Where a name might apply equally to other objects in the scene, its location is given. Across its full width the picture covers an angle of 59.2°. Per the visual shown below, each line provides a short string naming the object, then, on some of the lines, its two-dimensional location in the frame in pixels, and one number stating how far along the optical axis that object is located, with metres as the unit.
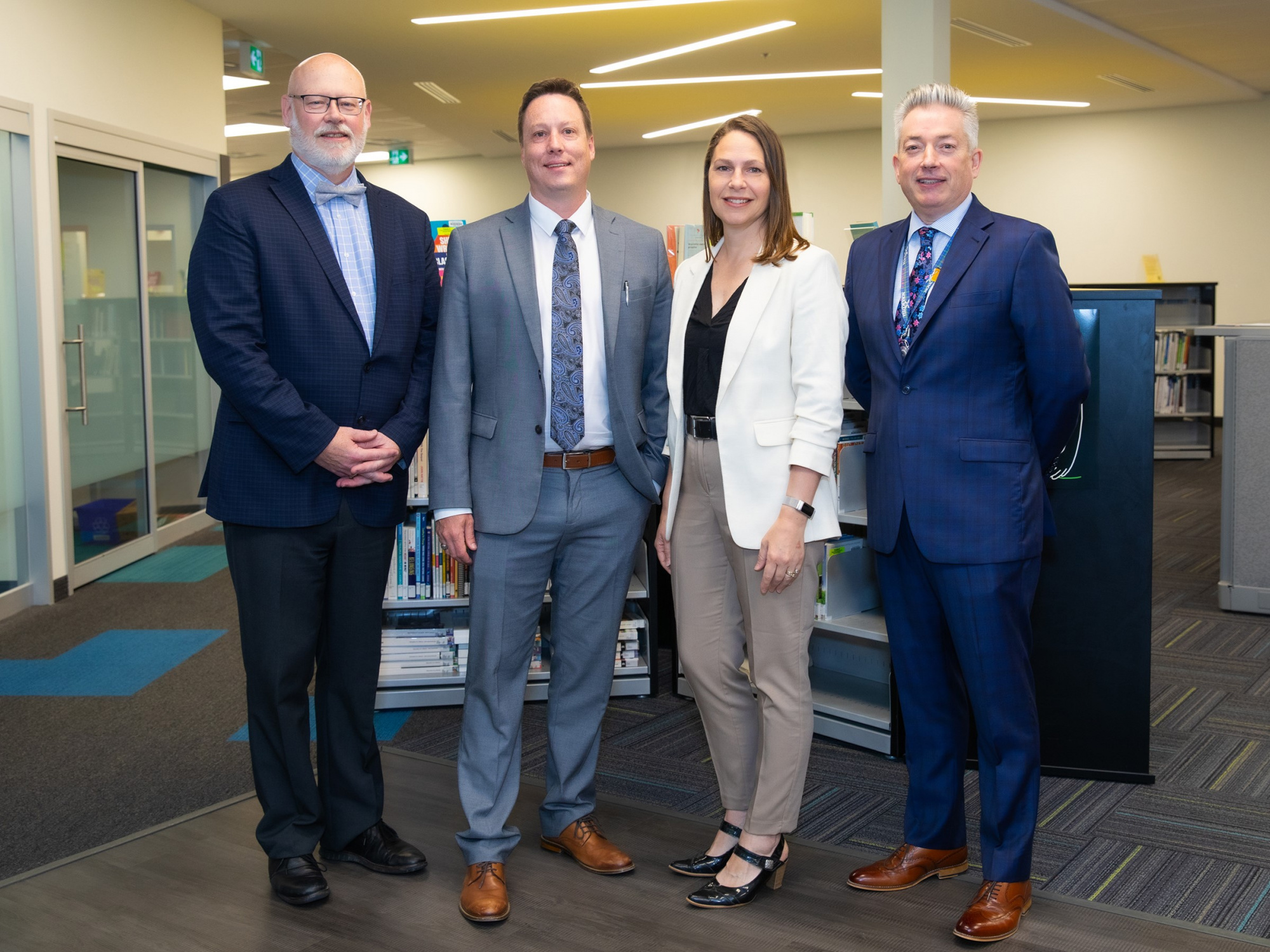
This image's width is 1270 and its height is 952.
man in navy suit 2.21
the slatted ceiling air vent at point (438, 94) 10.36
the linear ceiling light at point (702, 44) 8.05
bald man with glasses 2.33
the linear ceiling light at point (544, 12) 7.27
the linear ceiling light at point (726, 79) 9.95
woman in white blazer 2.27
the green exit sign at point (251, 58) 8.27
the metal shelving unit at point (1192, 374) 10.36
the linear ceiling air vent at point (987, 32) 8.00
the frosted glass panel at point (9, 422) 5.29
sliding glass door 5.89
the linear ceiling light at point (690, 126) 12.68
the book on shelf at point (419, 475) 3.82
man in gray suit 2.37
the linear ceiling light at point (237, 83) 9.66
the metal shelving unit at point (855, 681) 3.38
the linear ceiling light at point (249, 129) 12.50
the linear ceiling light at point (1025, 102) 11.23
